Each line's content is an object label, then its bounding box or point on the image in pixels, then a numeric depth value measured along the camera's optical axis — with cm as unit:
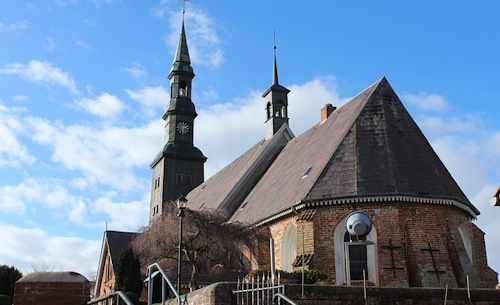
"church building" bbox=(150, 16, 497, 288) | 1923
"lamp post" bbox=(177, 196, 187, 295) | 1620
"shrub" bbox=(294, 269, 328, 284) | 1857
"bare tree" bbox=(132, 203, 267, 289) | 2172
